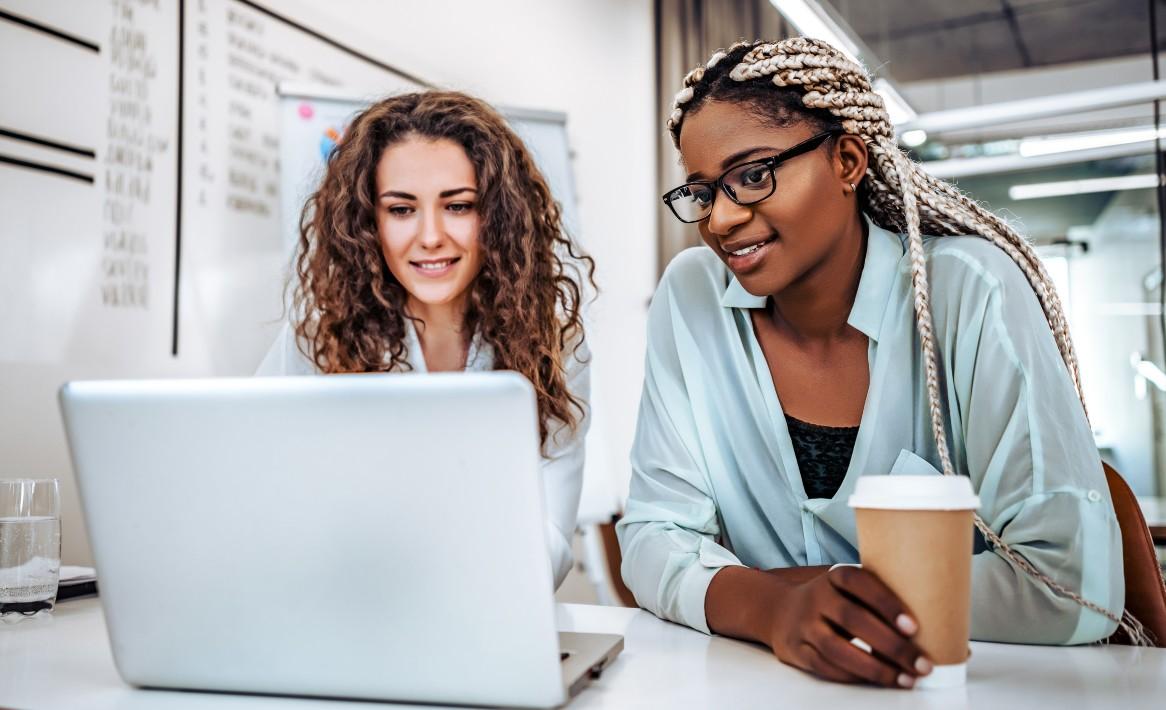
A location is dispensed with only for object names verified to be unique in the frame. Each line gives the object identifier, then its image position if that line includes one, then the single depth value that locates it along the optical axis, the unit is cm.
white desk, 67
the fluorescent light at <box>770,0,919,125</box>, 277
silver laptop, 58
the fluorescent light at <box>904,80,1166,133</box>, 339
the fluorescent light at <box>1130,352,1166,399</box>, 418
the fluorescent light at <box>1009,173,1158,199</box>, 448
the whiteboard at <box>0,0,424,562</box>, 179
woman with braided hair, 93
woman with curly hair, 161
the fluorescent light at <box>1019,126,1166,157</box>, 370
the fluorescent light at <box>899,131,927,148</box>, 366
